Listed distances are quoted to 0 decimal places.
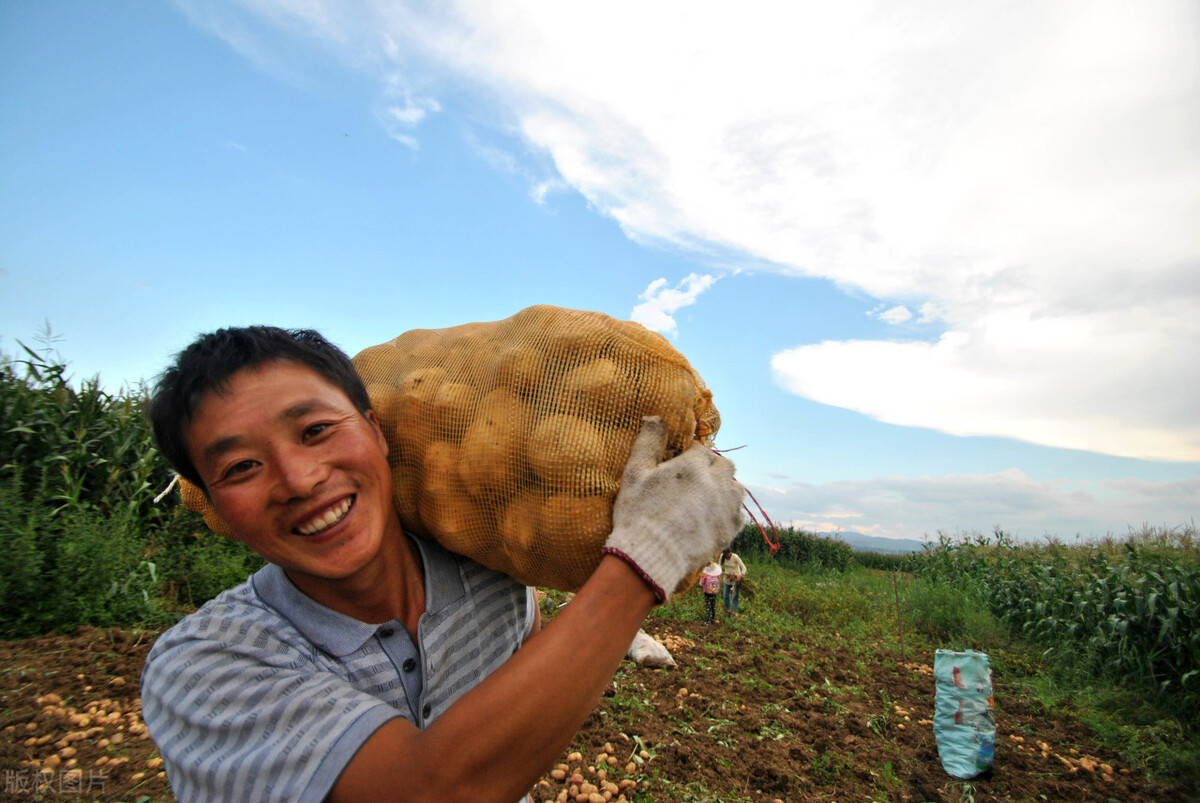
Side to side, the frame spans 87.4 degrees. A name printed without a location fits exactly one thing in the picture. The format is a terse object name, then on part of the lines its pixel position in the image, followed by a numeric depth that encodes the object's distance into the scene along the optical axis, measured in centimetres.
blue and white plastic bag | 412
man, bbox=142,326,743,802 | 94
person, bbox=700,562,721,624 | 772
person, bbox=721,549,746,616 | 862
